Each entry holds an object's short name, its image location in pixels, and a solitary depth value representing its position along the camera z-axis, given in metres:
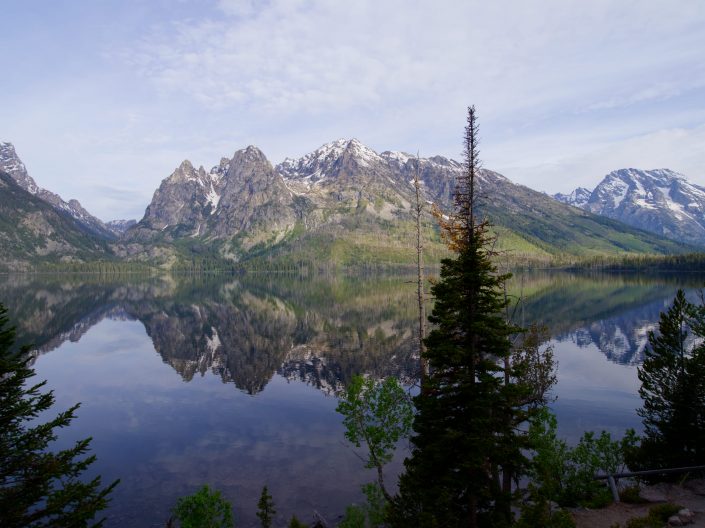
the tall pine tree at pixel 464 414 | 20.05
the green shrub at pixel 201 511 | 26.38
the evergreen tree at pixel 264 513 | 28.13
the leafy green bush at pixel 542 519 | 16.77
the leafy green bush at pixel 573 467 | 26.25
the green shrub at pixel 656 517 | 20.52
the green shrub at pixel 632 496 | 26.52
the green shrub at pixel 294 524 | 27.63
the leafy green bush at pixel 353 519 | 25.98
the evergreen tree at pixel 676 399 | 30.22
